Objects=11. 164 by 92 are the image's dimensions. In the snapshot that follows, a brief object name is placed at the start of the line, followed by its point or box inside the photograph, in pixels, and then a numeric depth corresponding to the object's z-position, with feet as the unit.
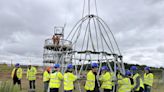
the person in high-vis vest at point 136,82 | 18.41
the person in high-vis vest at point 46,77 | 23.49
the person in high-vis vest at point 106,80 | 17.73
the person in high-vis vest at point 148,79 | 21.05
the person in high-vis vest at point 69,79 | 16.34
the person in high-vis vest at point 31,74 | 27.82
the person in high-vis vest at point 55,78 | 17.42
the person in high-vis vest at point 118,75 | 18.52
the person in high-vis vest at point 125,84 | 17.77
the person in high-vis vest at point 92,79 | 17.13
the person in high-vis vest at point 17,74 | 25.99
